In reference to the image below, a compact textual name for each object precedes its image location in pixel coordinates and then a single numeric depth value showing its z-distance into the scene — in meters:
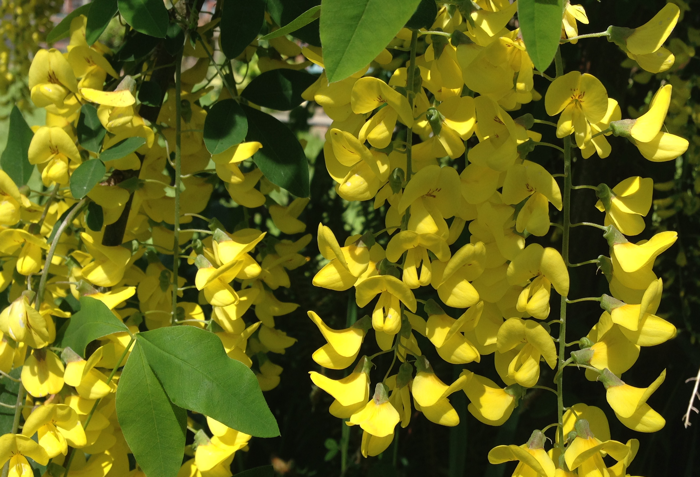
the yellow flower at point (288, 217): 0.38
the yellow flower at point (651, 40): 0.26
